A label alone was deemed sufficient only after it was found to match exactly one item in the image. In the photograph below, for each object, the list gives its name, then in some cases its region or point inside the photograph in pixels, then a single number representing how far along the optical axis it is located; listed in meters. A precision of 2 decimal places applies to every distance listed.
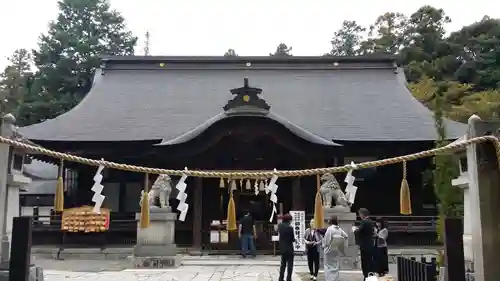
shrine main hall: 18.08
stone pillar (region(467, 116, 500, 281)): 7.34
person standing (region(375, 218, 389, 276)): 11.23
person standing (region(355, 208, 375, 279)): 10.58
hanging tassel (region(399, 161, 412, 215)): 8.72
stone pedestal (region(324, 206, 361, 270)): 13.04
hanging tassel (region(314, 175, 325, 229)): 9.73
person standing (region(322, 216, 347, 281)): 10.12
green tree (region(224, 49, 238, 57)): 63.81
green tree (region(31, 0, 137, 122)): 40.19
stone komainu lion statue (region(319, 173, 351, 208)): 13.79
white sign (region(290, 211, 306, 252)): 16.06
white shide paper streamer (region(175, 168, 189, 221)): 11.63
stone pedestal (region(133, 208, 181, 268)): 13.59
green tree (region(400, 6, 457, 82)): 36.78
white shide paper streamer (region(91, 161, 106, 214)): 9.86
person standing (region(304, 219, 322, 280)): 11.08
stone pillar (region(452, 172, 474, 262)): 8.15
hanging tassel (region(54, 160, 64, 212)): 8.53
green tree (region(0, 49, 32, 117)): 42.07
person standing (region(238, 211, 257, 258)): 16.12
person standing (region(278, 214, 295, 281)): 10.46
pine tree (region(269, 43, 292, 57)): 66.62
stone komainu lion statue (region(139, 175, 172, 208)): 14.18
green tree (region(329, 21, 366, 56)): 60.56
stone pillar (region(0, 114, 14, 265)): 7.55
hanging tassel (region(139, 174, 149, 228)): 9.47
